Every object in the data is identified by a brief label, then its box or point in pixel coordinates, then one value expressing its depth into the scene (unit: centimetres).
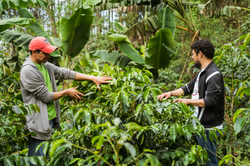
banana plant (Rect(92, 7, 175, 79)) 530
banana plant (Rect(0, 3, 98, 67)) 536
